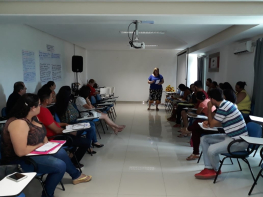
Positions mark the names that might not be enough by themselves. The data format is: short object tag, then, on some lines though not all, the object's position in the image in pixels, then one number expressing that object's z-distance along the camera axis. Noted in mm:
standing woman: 8734
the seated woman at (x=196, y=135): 3756
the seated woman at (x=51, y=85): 5643
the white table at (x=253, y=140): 2506
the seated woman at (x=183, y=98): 6116
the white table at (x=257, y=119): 3813
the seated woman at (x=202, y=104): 4136
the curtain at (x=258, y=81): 4820
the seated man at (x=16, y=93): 4145
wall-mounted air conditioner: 5473
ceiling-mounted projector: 4773
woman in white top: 4611
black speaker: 8305
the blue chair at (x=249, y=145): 2861
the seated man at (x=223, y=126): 2965
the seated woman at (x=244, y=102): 5086
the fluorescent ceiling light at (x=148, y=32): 5698
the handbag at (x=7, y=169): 1912
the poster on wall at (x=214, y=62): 7789
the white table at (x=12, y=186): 1536
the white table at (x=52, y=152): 2219
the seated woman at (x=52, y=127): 2992
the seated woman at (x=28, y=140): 2160
